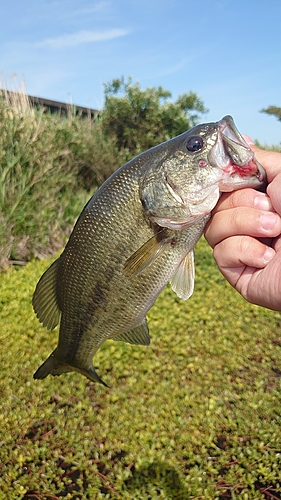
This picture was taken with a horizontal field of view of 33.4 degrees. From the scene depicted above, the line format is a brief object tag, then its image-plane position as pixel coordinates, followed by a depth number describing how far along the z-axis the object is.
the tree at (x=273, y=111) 26.63
